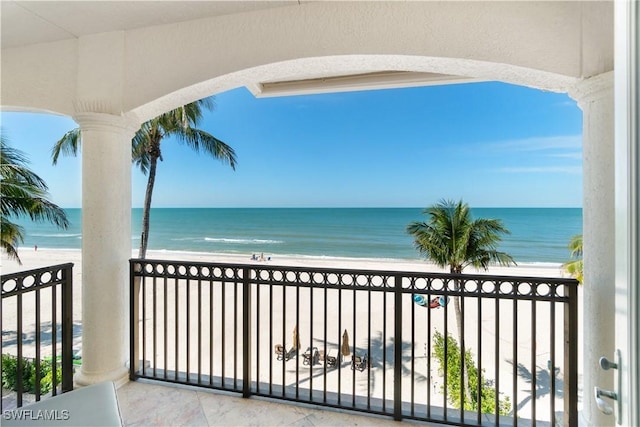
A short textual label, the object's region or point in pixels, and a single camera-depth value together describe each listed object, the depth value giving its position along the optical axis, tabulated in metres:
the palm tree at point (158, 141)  6.10
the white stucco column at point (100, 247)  2.16
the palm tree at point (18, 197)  4.49
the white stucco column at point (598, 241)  1.53
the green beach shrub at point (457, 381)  4.57
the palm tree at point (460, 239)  6.54
